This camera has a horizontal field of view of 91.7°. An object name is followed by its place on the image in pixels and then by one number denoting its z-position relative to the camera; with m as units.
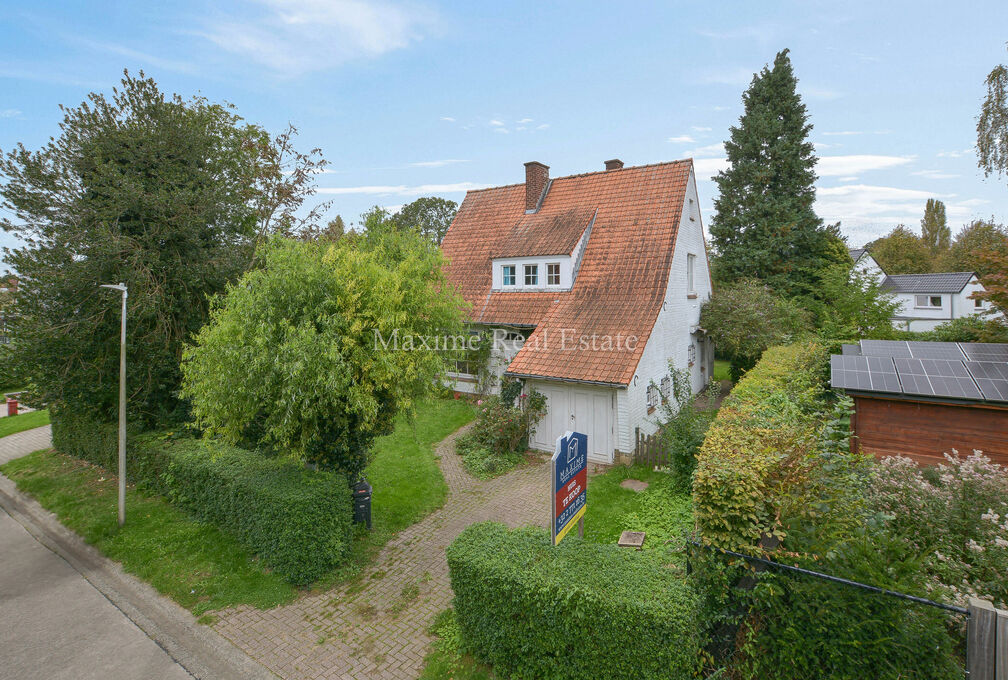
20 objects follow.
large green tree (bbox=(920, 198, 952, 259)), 65.44
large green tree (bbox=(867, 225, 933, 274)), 53.28
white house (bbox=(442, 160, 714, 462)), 13.77
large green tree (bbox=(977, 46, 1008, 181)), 19.70
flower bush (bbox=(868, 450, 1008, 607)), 4.86
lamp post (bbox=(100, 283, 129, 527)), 9.84
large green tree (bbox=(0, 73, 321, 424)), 11.18
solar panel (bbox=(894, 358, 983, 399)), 8.98
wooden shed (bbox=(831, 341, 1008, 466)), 8.86
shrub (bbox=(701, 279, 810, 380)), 19.12
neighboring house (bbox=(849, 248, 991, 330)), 41.00
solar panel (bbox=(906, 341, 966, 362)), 10.57
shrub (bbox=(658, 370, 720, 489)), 10.09
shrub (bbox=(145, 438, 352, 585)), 8.03
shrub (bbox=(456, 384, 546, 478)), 13.83
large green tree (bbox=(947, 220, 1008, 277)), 14.27
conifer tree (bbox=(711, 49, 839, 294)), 27.16
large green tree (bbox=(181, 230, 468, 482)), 7.93
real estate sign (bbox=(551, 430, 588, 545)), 5.95
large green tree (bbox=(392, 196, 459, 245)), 47.47
